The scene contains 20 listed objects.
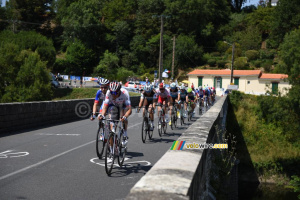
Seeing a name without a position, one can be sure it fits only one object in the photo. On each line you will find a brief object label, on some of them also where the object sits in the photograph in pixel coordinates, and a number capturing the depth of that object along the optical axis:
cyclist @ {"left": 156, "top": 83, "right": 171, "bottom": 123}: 13.81
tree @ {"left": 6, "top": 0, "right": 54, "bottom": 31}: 94.25
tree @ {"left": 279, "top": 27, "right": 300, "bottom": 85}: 48.38
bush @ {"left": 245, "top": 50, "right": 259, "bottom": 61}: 80.36
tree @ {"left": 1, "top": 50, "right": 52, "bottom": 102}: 50.97
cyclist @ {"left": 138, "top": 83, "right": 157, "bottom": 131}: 12.72
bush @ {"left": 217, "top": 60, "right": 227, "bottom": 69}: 78.06
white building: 64.19
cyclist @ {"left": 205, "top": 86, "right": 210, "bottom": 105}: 27.85
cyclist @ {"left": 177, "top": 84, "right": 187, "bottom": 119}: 18.68
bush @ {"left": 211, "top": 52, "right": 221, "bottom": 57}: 87.19
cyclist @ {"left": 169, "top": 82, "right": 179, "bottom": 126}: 17.27
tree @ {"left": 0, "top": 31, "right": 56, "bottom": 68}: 62.62
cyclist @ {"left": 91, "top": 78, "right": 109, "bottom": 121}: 9.75
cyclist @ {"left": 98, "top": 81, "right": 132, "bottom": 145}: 8.38
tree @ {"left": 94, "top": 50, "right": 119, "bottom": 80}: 78.06
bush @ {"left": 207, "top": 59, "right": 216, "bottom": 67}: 80.57
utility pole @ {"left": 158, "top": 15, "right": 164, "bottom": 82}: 33.09
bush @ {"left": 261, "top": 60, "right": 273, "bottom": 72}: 72.88
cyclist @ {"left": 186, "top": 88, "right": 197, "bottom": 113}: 20.39
